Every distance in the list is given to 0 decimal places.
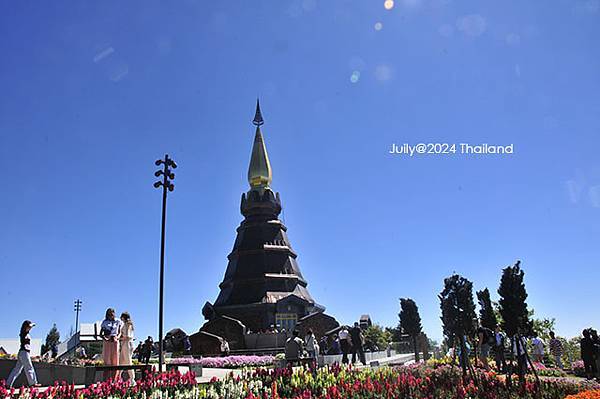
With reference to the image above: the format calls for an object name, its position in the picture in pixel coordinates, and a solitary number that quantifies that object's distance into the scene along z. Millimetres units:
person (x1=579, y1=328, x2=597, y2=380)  18406
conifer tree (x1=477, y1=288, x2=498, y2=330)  38875
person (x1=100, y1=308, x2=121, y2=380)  14117
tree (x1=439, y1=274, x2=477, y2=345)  39344
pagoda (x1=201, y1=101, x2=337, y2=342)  42231
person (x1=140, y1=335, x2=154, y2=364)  26031
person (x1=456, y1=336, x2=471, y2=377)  11160
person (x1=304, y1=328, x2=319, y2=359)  19719
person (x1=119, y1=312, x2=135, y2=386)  15148
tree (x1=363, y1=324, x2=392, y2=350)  52062
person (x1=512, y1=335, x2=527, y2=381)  12836
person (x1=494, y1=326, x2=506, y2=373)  17281
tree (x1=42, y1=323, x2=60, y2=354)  79938
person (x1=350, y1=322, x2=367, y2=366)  22883
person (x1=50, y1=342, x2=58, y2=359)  33556
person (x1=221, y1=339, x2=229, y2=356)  35438
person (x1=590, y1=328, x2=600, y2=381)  17938
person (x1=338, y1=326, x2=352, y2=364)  21998
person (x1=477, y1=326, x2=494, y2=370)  17062
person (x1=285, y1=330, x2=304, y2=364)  16094
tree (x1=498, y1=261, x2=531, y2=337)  37656
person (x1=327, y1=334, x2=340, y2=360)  26522
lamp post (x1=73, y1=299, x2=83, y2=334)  75075
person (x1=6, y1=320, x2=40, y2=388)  12844
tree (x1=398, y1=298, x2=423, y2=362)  41938
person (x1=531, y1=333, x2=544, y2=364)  19661
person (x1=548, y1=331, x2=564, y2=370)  24027
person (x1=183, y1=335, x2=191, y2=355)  34906
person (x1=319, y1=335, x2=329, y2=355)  35244
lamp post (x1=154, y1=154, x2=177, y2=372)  20391
